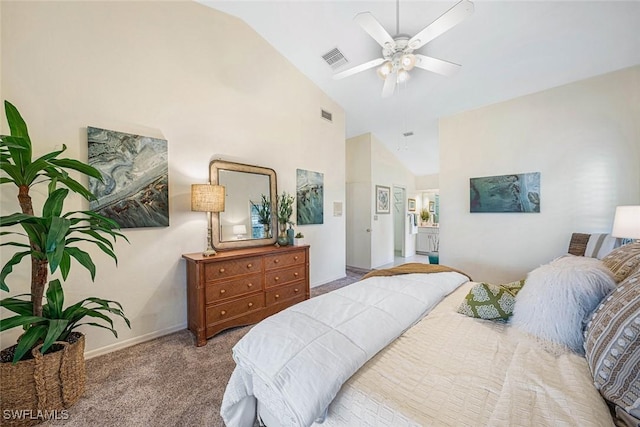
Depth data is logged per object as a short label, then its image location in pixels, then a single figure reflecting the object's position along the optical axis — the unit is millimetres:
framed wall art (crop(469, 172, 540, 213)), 3352
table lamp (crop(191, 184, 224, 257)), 2408
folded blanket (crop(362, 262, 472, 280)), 1957
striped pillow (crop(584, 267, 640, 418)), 750
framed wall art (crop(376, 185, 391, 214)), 5422
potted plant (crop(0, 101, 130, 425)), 1313
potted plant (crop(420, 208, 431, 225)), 7123
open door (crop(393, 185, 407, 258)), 6359
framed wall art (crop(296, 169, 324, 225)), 3652
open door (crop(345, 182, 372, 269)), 5242
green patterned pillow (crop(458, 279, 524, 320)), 1357
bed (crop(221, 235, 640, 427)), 748
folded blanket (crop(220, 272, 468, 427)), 850
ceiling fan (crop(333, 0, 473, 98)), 1686
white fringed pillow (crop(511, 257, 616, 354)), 1057
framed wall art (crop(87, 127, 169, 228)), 2070
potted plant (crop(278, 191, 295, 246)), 3124
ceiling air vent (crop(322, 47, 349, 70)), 3084
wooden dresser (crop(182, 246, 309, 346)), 2254
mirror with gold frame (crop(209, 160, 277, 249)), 2758
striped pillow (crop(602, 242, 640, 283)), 1119
